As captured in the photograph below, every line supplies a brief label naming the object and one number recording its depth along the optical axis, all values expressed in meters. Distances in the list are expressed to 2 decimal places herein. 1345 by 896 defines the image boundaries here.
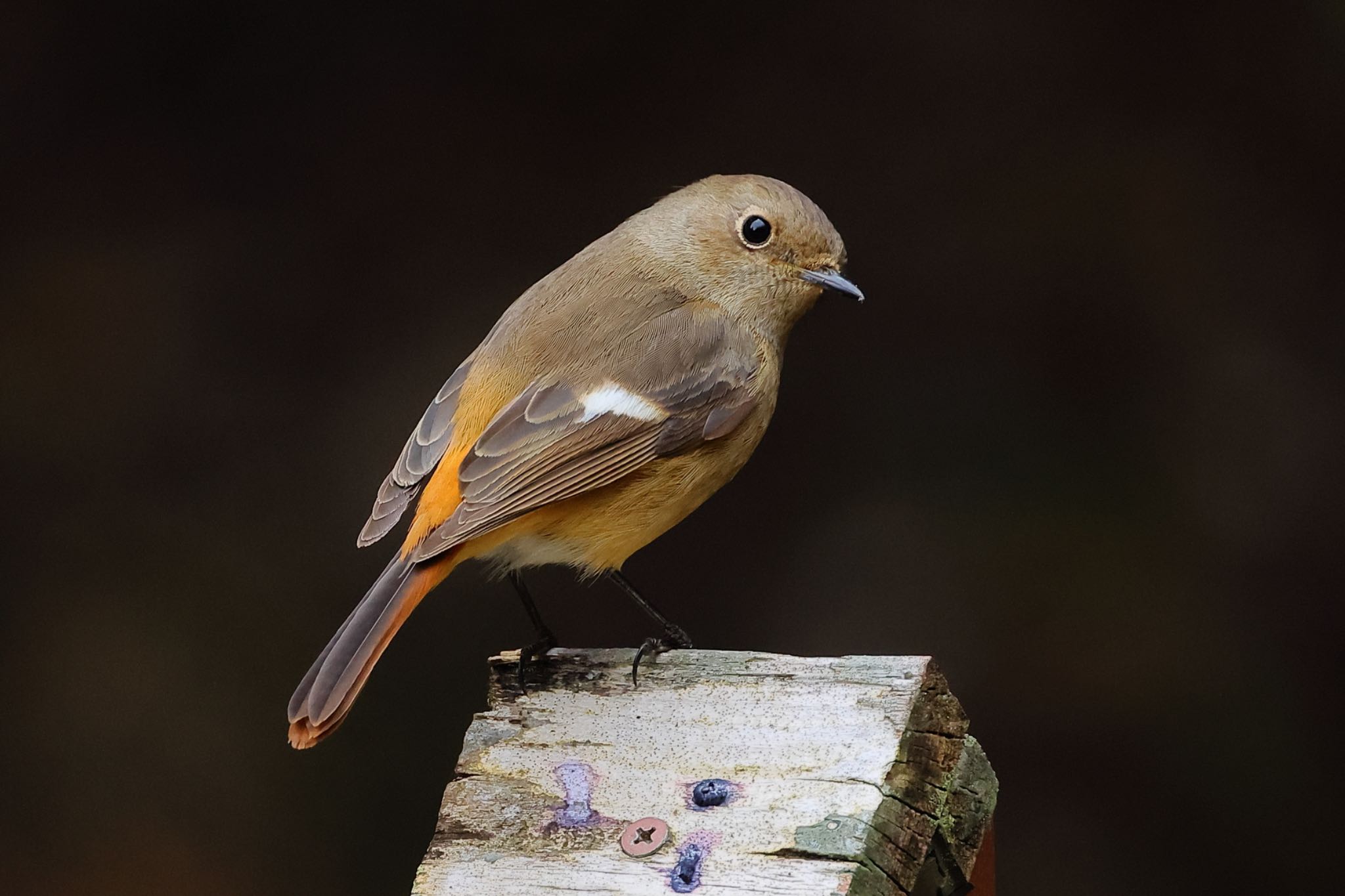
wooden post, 4.23
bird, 5.04
